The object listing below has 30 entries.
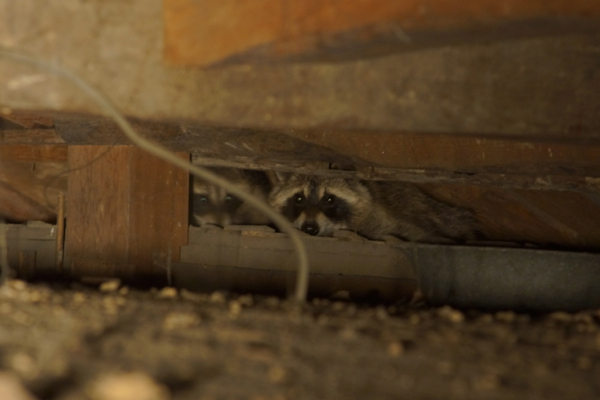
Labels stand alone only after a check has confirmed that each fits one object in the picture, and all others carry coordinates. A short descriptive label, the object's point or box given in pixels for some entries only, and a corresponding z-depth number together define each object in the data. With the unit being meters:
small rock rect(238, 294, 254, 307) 3.64
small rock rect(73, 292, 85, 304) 3.43
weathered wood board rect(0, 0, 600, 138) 3.73
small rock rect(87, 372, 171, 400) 2.33
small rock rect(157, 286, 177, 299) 3.77
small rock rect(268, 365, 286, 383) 2.52
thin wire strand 3.42
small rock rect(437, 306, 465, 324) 3.47
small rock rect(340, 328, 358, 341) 2.96
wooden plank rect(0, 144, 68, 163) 5.08
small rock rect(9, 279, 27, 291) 3.72
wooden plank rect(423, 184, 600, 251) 5.06
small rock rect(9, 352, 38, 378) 2.55
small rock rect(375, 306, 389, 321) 3.40
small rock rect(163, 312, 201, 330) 3.03
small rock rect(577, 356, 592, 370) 2.75
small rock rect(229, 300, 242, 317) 3.31
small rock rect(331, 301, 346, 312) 3.61
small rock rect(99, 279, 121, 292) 4.02
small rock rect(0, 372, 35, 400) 2.31
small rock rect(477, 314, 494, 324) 3.48
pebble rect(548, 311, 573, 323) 3.66
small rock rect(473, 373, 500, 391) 2.50
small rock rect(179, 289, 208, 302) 3.73
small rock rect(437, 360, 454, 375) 2.63
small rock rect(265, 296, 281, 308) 3.63
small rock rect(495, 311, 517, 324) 3.56
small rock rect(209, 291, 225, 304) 3.67
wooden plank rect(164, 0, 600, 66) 3.04
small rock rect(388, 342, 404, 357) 2.78
